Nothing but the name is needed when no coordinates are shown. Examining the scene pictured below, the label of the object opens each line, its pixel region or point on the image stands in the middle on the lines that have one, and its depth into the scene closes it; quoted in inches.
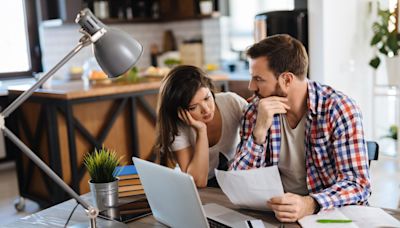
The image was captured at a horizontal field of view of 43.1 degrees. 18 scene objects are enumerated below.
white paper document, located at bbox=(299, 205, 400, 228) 57.6
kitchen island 142.1
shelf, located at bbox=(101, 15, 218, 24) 238.7
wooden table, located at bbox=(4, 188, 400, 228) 62.7
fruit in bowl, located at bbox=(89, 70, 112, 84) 165.9
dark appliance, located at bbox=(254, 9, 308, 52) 158.1
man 71.3
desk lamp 50.8
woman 88.0
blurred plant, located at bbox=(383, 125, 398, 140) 191.6
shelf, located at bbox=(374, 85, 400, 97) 183.2
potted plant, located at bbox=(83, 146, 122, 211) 70.6
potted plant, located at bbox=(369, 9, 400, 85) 177.8
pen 58.8
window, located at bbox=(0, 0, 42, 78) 222.2
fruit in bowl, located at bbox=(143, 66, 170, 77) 180.6
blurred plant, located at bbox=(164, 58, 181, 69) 200.7
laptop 53.4
